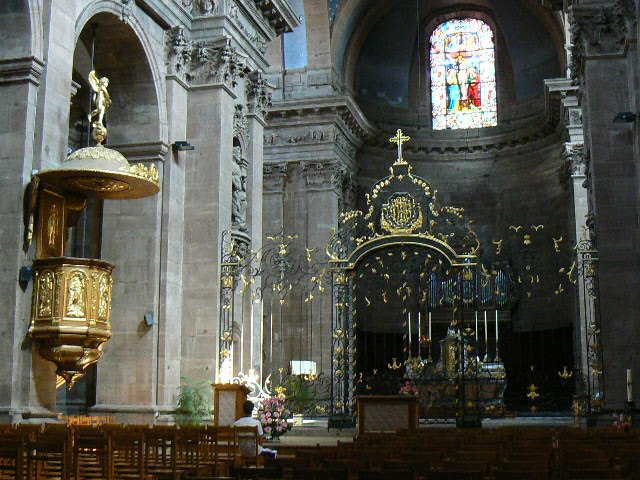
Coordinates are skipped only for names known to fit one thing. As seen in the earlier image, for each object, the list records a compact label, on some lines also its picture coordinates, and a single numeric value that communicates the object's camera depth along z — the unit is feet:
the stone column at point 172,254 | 59.47
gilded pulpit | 44.78
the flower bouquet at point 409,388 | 74.53
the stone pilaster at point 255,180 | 70.59
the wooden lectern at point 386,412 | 58.49
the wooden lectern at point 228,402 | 56.65
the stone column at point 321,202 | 98.89
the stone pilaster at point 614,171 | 57.72
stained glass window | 118.52
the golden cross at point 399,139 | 72.13
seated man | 35.32
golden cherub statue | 51.39
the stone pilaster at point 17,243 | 43.70
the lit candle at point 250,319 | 69.87
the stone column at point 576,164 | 91.50
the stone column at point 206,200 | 62.64
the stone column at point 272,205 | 99.35
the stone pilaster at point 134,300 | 58.54
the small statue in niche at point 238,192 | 69.21
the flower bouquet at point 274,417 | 56.56
